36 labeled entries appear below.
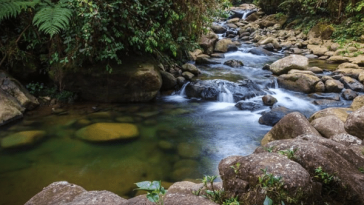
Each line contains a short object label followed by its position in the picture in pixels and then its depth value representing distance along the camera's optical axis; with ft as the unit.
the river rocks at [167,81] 21.75
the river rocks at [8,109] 15.19
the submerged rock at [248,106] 19.13
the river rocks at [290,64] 25.25
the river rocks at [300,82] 21.83
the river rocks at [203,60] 30.01
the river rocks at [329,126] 11.63
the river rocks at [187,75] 23.97
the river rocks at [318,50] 33.40
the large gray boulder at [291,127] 11.36
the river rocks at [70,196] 5.39
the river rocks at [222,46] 35.81
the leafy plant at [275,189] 4.50
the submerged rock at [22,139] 13.38
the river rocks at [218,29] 49.56
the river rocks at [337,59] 29.01
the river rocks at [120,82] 18.35
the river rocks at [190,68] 25.32
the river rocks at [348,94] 20.13
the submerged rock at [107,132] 14.17
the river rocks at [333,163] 5.21
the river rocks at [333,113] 13.87
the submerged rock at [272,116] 16.48
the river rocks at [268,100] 19.83
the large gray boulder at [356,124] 9.73
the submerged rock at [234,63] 30.01
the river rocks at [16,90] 16.65
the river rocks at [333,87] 21.40
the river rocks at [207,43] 33.47
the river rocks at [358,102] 15.96
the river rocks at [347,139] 9.23
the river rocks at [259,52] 36.03
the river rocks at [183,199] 4.41
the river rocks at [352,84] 21.60
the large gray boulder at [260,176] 4.62
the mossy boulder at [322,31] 37.47
